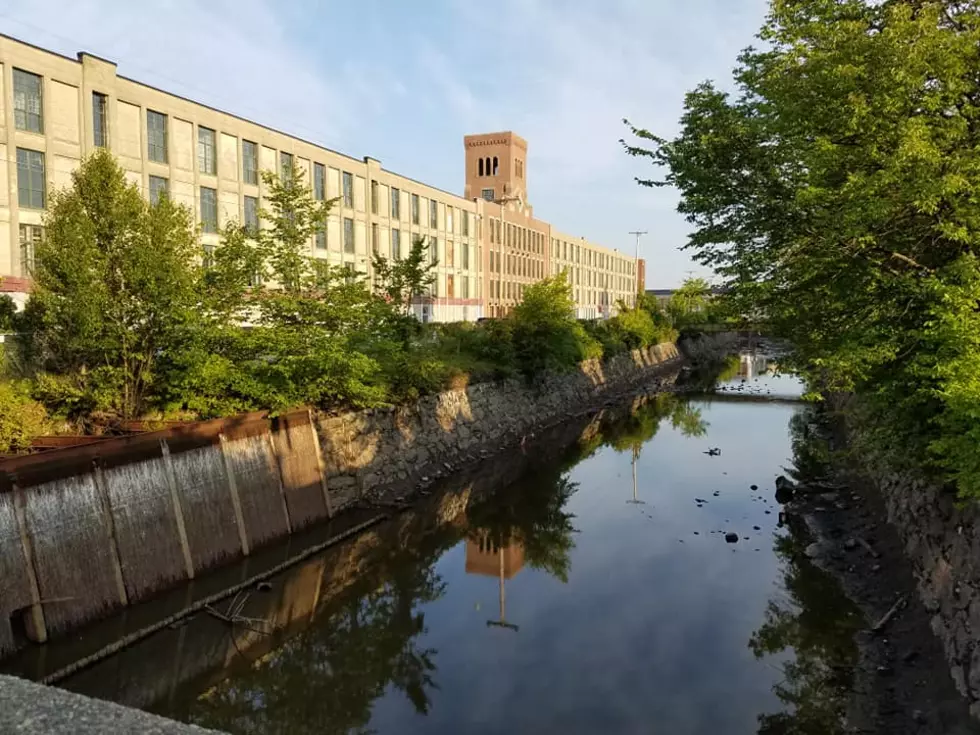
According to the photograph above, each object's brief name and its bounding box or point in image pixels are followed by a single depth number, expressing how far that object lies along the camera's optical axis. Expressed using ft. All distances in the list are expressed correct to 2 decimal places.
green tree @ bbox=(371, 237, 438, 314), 112.78
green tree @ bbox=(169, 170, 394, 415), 63.67
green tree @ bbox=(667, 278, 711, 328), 246.76
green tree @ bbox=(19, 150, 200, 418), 56.44
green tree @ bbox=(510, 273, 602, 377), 128.57
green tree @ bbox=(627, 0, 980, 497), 36.91
